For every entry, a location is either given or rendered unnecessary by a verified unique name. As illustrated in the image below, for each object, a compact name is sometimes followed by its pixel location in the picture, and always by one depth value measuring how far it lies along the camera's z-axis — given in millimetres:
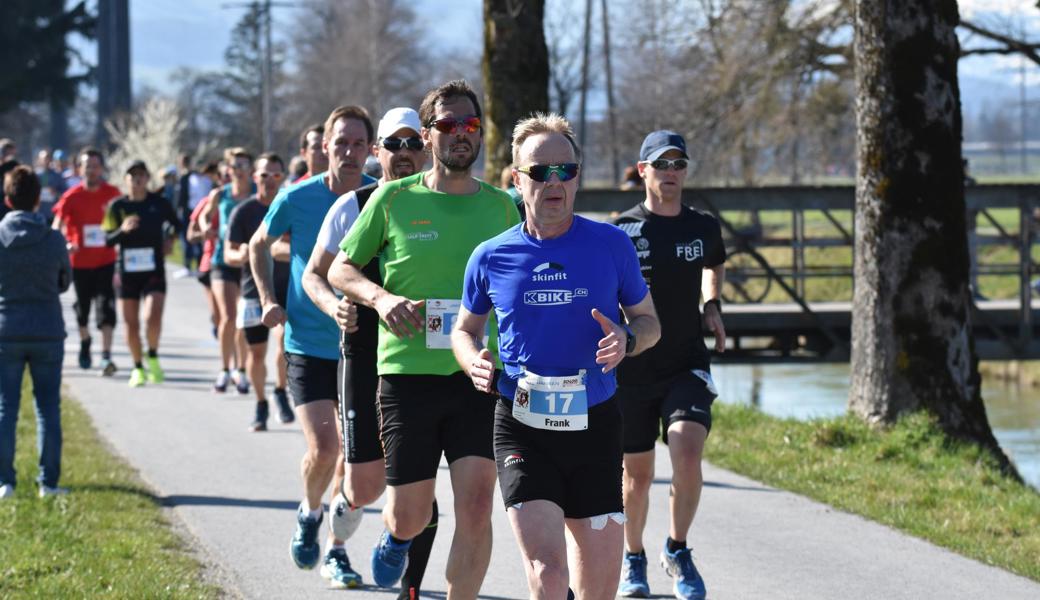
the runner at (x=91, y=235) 29875
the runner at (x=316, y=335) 13914
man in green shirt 11117
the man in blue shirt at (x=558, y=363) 9836
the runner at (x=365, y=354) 12391
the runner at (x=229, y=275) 27422
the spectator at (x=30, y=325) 17859
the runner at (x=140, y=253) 28891
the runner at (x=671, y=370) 13547
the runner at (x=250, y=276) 20328
